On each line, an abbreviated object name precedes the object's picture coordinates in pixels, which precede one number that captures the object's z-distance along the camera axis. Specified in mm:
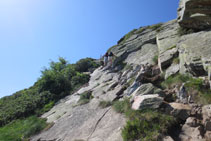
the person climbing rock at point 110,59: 17688
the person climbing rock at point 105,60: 19375
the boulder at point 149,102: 4746
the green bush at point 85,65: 26725
